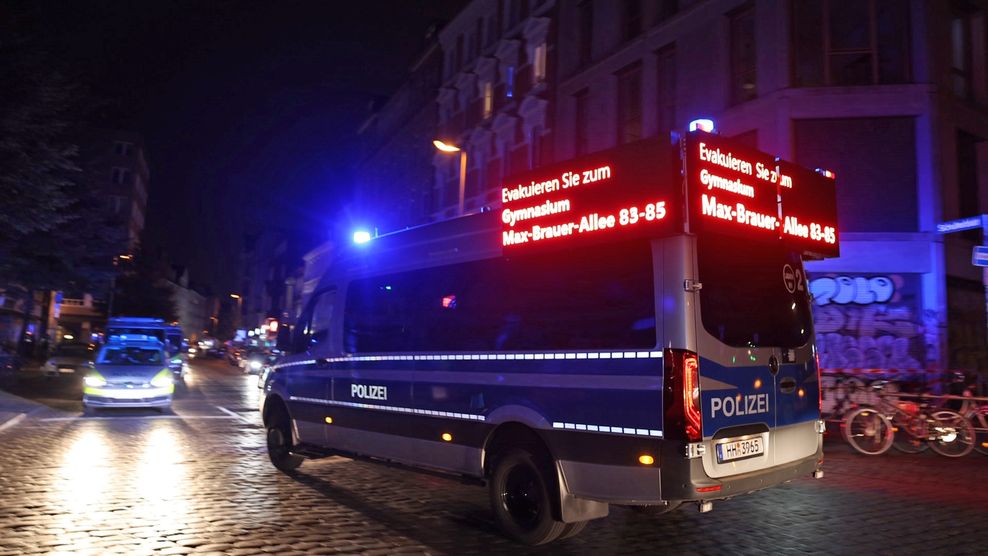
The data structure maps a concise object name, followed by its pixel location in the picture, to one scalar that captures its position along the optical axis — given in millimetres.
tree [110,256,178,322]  59969
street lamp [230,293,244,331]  151338
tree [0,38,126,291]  14312
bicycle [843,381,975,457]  10242
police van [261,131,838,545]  4832
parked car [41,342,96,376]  25219
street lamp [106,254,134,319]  28316
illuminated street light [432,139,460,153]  15805
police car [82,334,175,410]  15008
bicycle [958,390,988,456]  10164
